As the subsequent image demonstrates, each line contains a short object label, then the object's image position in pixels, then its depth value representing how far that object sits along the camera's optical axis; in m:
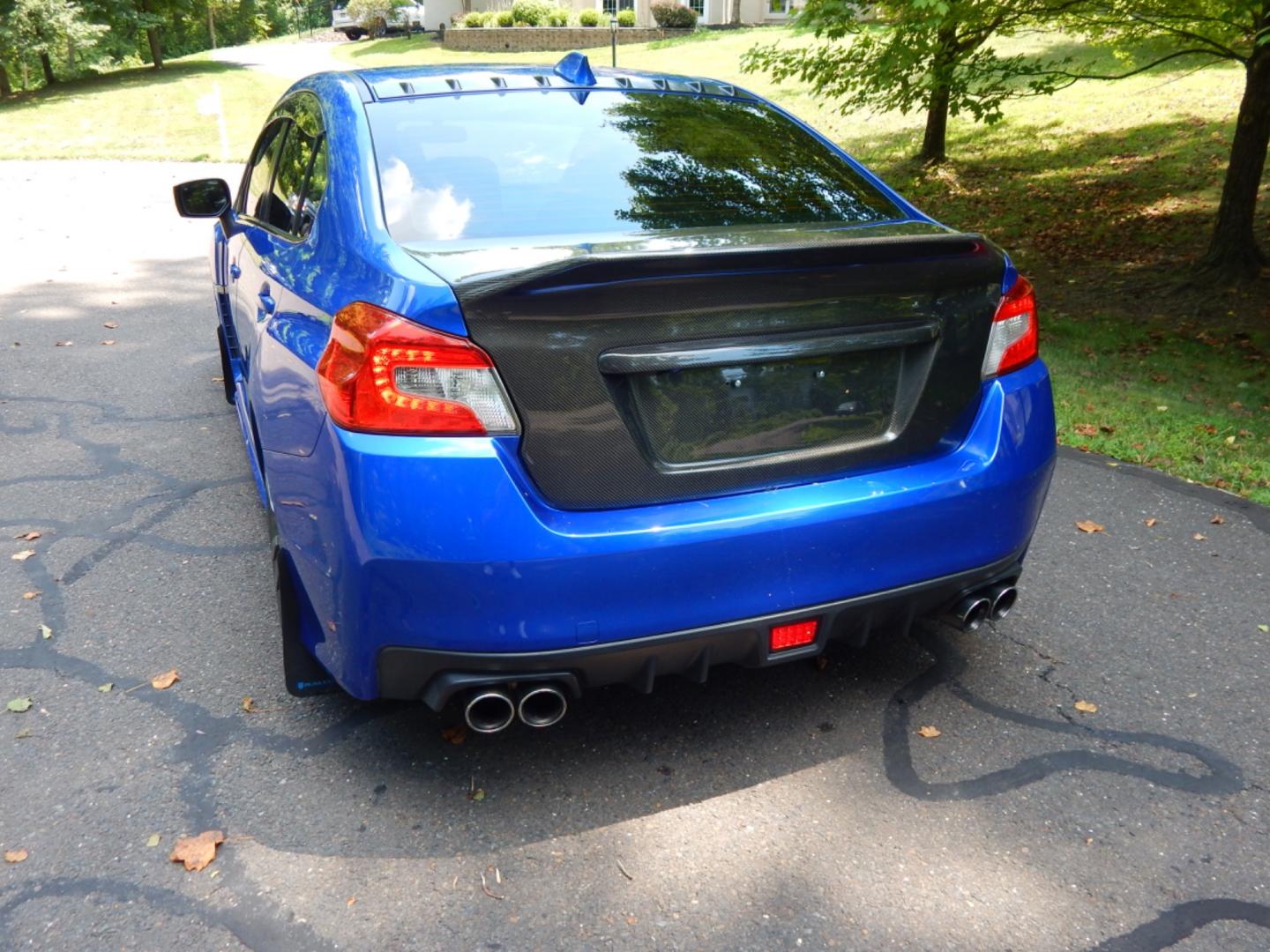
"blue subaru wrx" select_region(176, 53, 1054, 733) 2.23
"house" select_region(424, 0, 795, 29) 38.38
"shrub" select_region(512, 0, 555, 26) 37.62
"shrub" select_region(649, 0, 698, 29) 36.94
